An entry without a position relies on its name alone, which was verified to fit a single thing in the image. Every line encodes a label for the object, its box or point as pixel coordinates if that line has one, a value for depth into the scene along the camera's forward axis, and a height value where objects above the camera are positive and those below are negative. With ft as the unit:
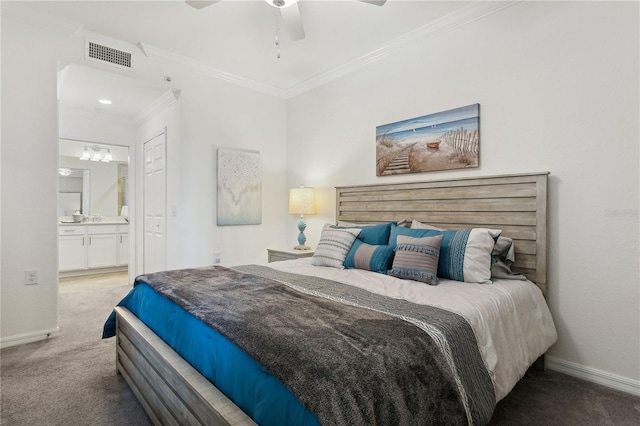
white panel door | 13.52 +0.28
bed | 3.31 -1.60
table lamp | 12.94 +0.28
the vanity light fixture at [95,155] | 19.84 +3.44
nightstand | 11.85 -1.59
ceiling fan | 7.10 +4.55
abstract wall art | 12.96 +0.98
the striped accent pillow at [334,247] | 8.98 -1.00
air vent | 10.04 +4.94
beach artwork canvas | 8.89 +2.06
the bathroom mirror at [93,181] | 19.88 +1.87
